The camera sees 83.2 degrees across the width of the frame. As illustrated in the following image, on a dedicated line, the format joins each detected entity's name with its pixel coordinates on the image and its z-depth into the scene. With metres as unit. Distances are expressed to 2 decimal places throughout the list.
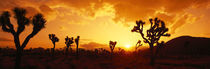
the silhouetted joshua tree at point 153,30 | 17.31
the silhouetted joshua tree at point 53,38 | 30.24
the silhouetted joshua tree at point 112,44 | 39.92
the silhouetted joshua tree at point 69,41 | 34.62
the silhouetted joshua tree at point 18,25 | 11.09
